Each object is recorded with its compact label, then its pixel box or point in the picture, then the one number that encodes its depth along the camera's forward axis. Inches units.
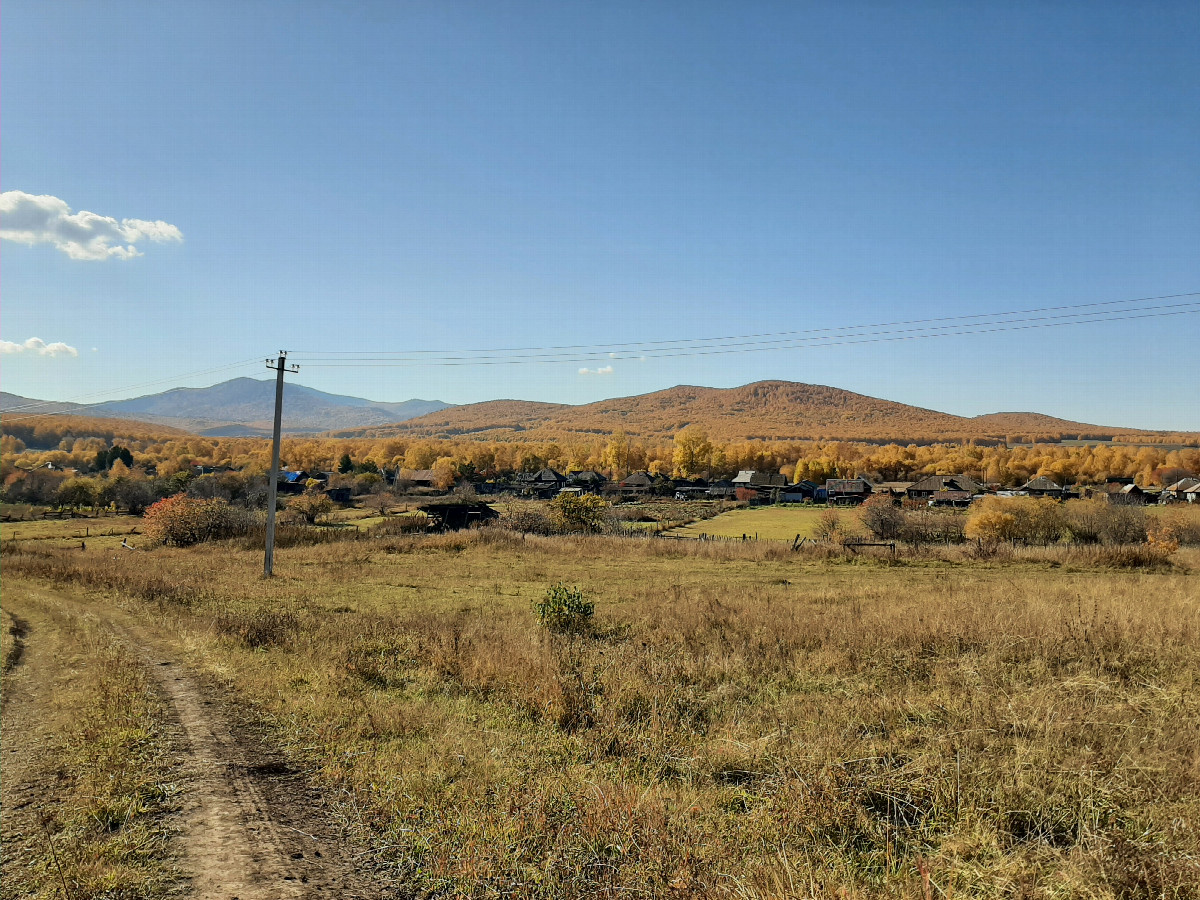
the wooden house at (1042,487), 4681.1
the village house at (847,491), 4615.9
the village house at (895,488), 4557.1
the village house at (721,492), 4858.8
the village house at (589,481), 5201.8
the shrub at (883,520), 1948.7
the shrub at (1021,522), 1907.0
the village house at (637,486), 5039.1
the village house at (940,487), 4686.8
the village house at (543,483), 4931.1
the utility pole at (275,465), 1090.1
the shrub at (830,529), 1865.2
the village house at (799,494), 5073.8
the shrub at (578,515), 2084.2
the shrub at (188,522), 1765.5
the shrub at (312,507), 2790.4
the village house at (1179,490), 4286.9
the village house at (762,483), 5061.5
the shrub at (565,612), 629.3
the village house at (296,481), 4512.8
